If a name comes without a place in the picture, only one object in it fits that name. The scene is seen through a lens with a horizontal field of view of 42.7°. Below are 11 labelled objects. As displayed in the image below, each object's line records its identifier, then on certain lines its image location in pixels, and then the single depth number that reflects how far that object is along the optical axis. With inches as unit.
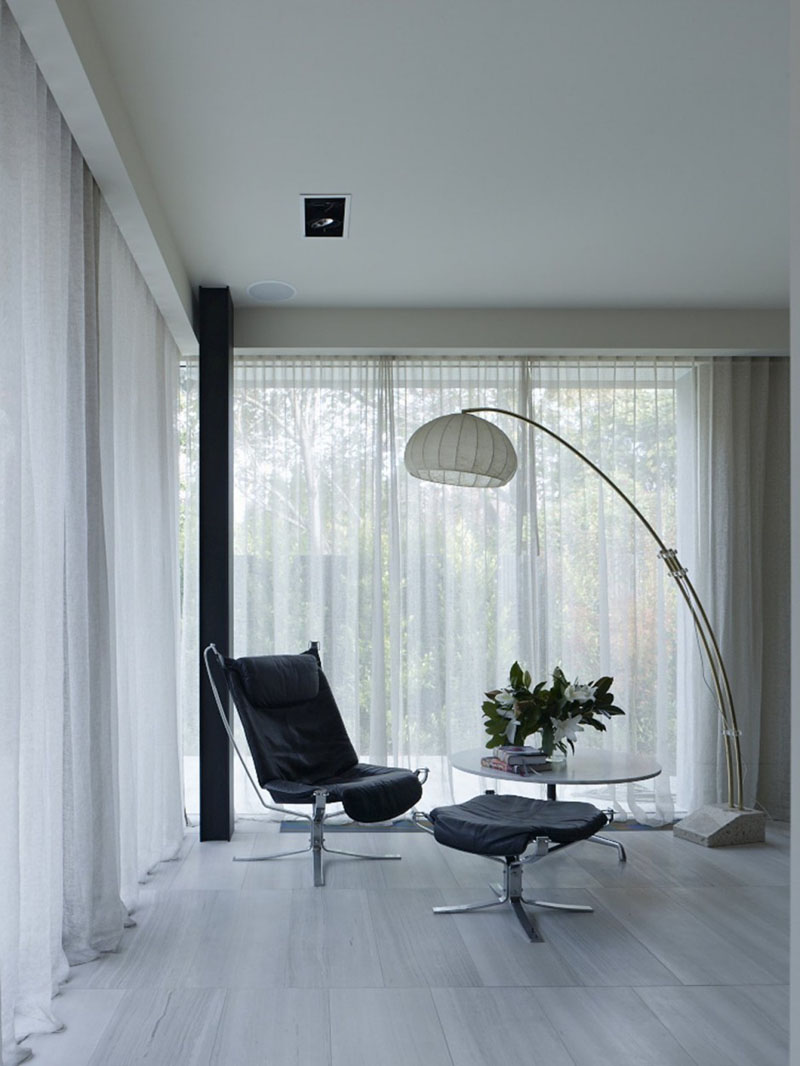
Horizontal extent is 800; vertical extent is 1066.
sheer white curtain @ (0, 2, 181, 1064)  97.1
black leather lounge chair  170.6
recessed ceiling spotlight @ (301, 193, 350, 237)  161.0
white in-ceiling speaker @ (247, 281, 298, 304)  205.5
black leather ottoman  145.9
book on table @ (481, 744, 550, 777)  175.0
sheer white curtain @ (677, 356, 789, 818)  225.3
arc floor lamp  181.6
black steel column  199.9
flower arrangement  178.1
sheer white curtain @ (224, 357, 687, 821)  224.4
